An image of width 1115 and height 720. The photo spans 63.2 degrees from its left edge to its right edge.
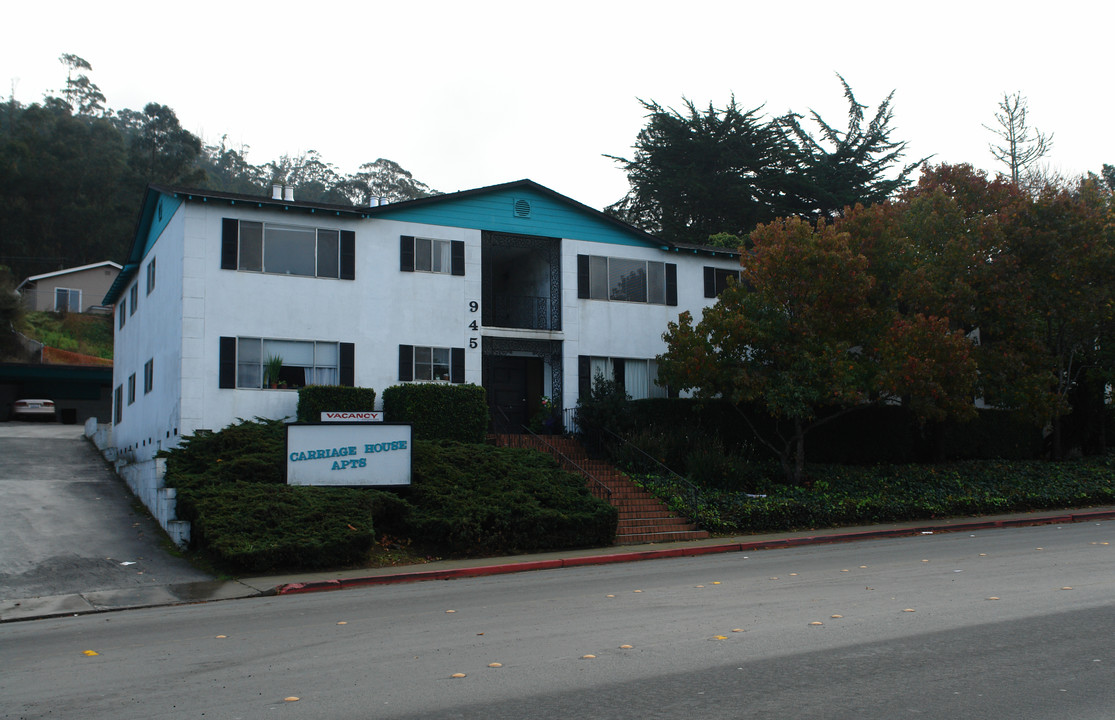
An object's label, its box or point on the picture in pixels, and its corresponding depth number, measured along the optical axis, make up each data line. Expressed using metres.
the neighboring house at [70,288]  55.44
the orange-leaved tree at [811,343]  21.11
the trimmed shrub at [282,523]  13.93
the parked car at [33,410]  42.53
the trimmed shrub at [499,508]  15.88
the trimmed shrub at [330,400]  21.52
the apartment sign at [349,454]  17.03
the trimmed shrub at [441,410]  21.92
